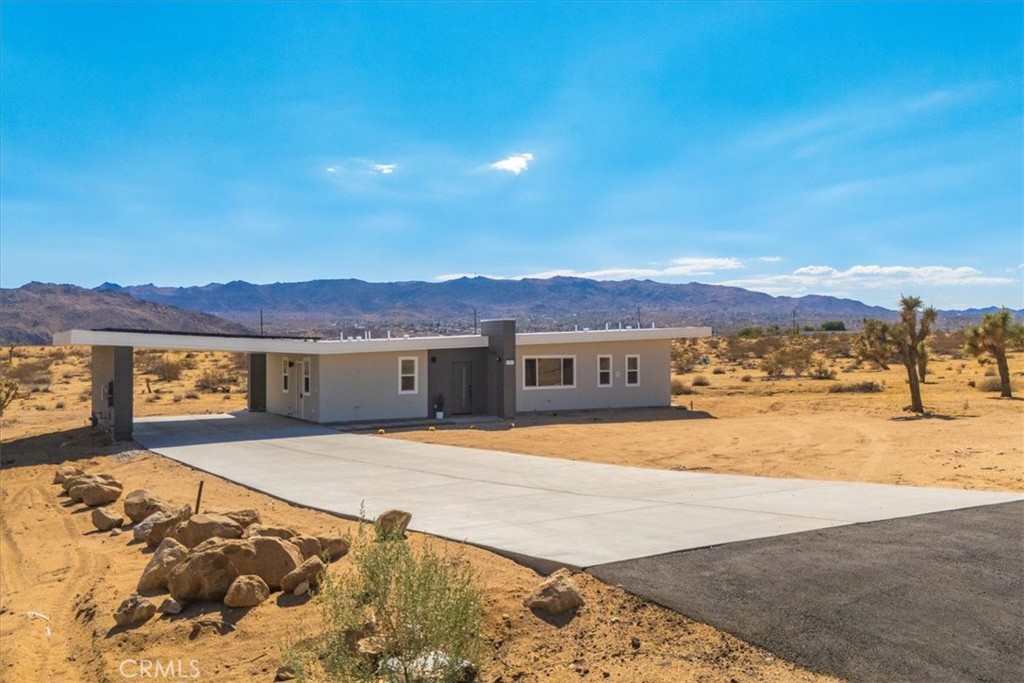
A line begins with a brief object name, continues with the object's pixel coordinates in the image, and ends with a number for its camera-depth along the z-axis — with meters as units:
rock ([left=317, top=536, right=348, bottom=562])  9.17
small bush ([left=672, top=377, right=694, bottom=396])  36.28
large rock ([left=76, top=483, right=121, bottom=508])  13.88
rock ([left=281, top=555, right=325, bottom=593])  8.13
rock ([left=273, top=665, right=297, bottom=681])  6.45
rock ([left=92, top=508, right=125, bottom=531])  12.16
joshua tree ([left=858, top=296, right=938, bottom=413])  26.69
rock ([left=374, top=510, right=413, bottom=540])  8.88
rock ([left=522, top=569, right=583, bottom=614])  6.91
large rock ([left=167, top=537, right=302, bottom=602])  8.15
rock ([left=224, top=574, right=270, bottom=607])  7.90
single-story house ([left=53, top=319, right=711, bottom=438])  23.67
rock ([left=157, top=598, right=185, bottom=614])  7.96
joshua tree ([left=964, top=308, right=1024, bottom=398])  28.58
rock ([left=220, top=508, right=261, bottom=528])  10.20
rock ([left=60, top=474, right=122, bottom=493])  14.41
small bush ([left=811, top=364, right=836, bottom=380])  40.29
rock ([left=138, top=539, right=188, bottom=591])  8.64
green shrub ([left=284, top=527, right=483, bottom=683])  5.63
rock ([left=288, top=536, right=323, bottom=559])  8.88
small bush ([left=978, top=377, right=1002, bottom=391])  30.62
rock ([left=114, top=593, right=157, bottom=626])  7.95
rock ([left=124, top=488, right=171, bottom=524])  12.25
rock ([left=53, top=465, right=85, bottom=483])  15.79
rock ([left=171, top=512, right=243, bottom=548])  9.48
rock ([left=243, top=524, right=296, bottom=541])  9.17
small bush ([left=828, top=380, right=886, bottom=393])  33.94
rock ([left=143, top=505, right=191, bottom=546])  10.74
